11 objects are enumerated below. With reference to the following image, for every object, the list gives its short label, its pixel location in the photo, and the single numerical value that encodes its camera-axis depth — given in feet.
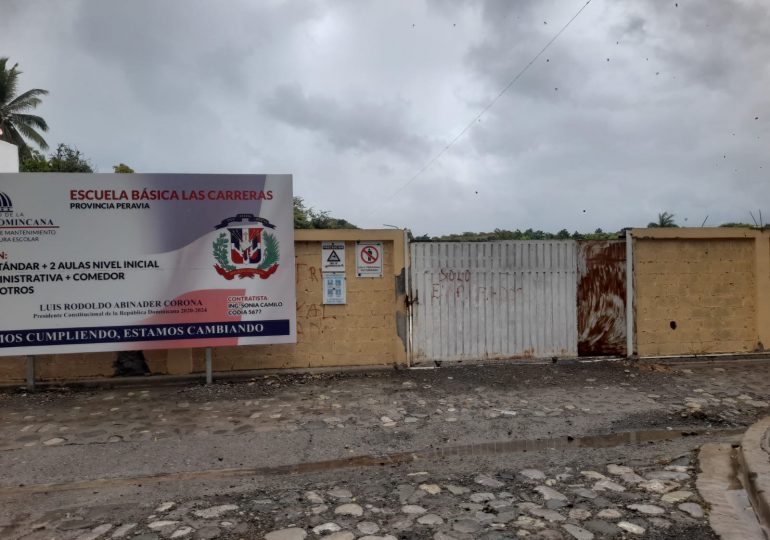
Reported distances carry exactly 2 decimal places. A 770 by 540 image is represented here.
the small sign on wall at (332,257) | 26.81
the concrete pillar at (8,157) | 37.29
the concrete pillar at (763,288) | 29.19
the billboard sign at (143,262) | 23.52
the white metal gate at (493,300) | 27.37
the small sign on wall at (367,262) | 27.02
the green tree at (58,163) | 74.28
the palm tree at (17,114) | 95.91
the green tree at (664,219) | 73.41
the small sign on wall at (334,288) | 26.78
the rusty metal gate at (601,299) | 28.14
